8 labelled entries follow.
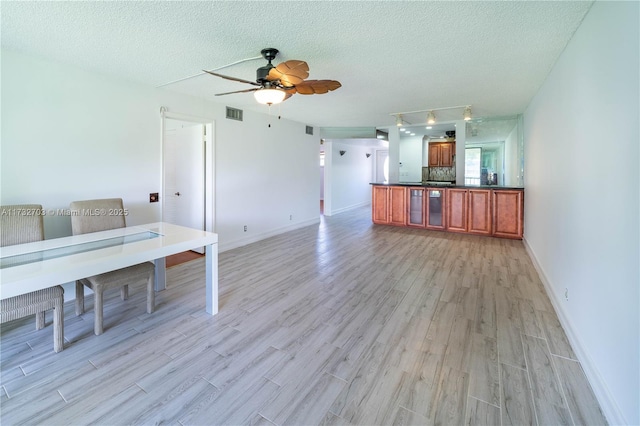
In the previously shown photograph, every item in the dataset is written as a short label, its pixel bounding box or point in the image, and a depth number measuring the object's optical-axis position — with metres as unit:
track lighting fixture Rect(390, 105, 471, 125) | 4.89
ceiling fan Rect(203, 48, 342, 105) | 2.41
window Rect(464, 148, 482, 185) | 8.73
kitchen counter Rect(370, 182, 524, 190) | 5.61
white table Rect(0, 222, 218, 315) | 1.71
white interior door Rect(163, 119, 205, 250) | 4.69
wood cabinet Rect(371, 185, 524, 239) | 5.53
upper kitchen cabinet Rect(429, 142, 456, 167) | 8.06
